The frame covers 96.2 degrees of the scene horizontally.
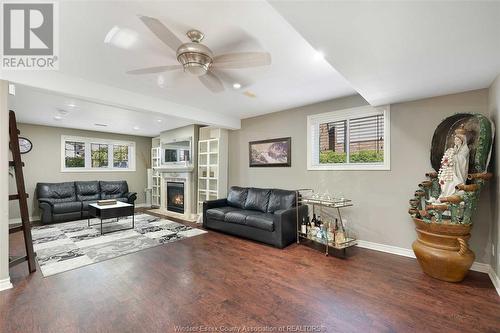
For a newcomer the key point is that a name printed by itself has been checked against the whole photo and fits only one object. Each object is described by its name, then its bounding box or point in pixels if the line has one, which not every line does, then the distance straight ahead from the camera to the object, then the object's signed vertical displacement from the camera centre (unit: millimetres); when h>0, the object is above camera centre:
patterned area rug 3125 -1325
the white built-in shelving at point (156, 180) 7502 -491
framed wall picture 4613 +291
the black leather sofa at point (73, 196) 5245 -835
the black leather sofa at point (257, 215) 3652 -900
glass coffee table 4417 -921
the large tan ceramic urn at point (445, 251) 2408 -947
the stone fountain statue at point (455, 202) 2422 -414
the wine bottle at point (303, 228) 3768 -1060
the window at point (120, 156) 7375 +322
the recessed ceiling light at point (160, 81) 2971 +1180
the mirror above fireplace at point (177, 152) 6199 +407
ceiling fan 1919 +1007
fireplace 6227 -889
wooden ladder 2592 -351
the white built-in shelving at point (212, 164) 5562 +46
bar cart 3314 -1020
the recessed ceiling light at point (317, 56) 2373 +1185
